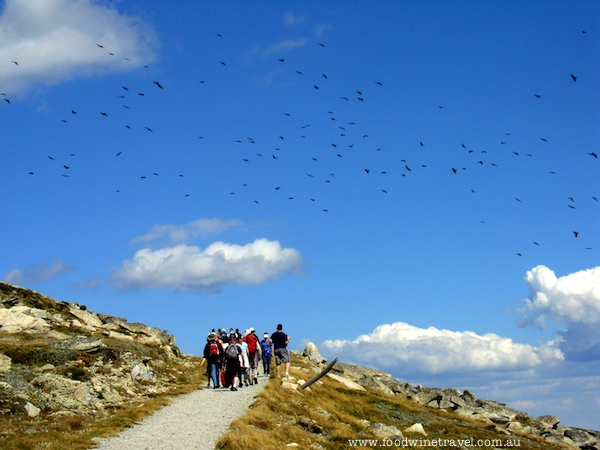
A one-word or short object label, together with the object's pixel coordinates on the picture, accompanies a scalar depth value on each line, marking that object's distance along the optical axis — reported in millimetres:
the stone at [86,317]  40344
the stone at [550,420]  55072
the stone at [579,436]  51069
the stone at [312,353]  57009
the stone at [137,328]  44031
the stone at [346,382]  39969
